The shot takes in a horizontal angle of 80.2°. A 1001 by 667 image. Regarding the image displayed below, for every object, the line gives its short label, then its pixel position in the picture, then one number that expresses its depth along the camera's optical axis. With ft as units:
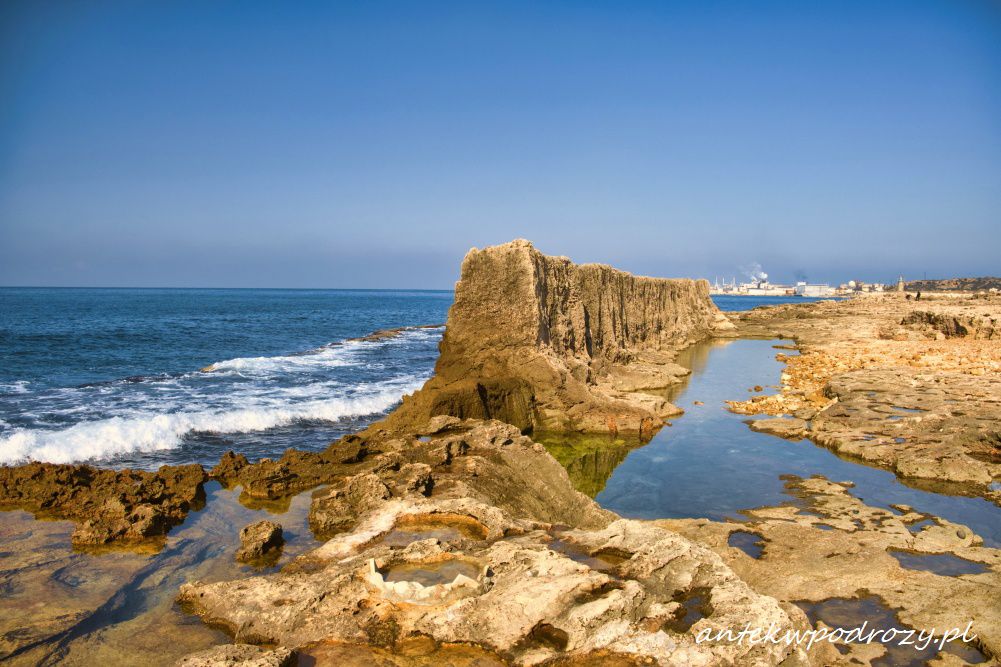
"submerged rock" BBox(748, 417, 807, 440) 53.52
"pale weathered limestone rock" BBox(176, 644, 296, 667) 16.47
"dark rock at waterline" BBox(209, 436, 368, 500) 35.17
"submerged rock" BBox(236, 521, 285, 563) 25.63
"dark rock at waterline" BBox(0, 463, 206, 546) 28.02
